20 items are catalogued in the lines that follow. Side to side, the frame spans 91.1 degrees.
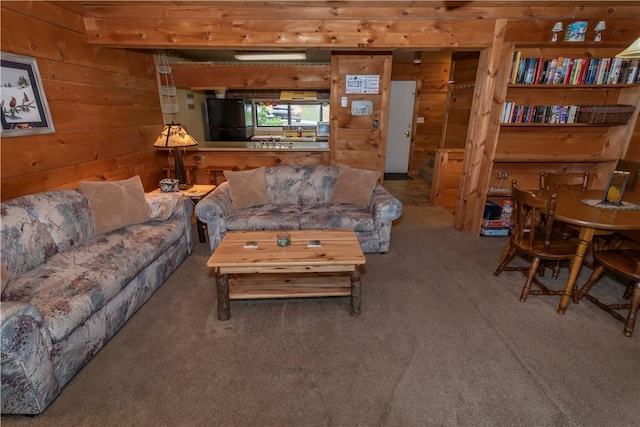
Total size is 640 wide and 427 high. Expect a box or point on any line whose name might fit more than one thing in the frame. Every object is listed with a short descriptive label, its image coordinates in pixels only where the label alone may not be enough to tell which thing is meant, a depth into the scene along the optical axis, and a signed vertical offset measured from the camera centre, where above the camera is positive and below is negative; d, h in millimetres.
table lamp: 3396 -253
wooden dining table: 1930 -608
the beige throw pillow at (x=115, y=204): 2504 -695
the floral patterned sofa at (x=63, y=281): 1398 -931
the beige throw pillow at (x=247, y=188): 3320 -730
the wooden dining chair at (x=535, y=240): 2137 -904
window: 6074 +85
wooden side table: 3366 -805
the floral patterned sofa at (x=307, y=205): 3018 -879
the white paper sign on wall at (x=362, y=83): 4090 +436
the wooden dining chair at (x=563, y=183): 2925 -587
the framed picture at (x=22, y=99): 2154 +119
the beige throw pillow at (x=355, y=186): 3323 -703
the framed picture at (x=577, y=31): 2979 +807
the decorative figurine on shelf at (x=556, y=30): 3037 +834
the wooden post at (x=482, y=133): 3188 -149
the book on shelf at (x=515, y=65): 3064 +509
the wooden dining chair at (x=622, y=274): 1964 -1018
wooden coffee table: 2072 -946
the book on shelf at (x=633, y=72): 3004 +439
